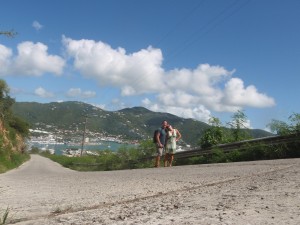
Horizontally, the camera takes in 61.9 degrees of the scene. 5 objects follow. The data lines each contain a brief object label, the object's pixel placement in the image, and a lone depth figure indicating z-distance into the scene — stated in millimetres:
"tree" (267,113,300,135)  9045
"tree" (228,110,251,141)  11853
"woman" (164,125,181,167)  10640
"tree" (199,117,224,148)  11433
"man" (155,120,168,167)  10736
